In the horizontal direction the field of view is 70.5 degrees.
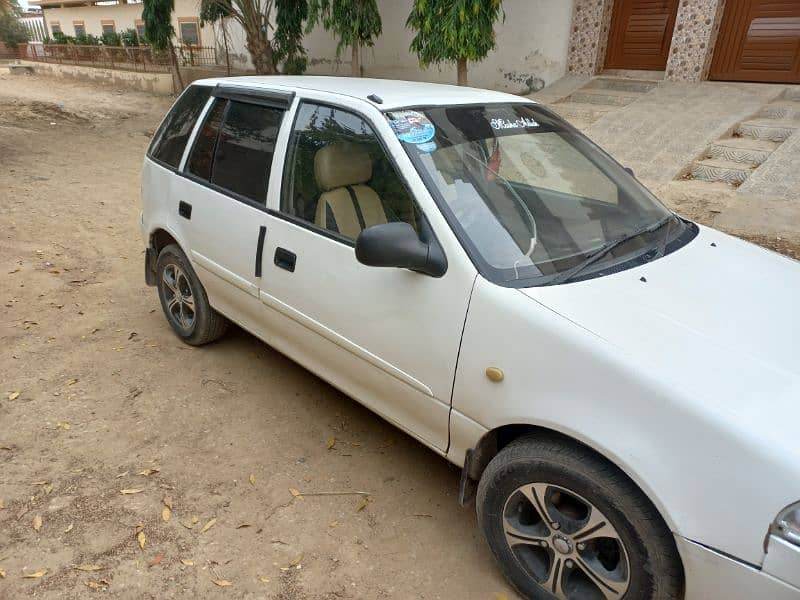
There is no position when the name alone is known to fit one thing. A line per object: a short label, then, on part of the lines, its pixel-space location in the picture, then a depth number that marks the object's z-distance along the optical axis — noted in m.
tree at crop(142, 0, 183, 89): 15.73
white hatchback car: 1.65
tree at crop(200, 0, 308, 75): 13.30
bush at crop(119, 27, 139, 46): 23.31
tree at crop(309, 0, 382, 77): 11.55
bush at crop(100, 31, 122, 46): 24.03
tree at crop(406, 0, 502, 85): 8.88
